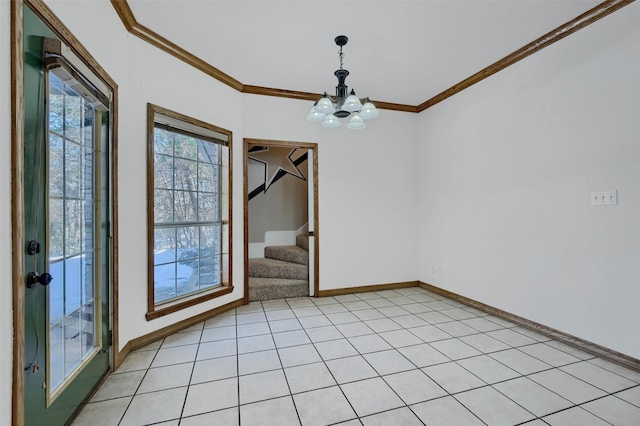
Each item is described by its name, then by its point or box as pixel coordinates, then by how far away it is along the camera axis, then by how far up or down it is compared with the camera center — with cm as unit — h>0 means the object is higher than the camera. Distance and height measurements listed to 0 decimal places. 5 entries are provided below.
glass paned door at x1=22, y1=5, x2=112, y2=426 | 136 -13
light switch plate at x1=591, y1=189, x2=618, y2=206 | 231 +12
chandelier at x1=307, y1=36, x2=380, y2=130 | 247 +90
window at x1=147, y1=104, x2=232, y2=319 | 285 +2
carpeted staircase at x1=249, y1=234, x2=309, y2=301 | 402 -92
